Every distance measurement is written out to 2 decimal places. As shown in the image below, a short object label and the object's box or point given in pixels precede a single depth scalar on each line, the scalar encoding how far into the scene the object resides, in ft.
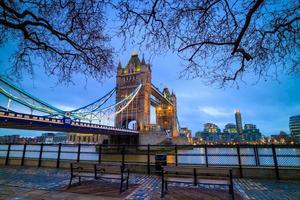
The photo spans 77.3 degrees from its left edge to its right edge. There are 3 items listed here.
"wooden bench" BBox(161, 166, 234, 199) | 13.48
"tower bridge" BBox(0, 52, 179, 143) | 92.79
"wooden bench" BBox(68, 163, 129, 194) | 15.92
